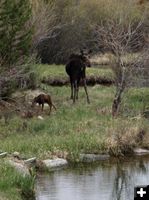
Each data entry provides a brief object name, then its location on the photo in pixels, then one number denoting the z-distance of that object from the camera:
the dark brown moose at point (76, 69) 30.83
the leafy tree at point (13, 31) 26.98
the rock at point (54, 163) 20.64
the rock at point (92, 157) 22.03
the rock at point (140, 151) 23.18
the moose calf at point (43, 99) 27.35
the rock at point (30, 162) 19.91
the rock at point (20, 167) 17.72
